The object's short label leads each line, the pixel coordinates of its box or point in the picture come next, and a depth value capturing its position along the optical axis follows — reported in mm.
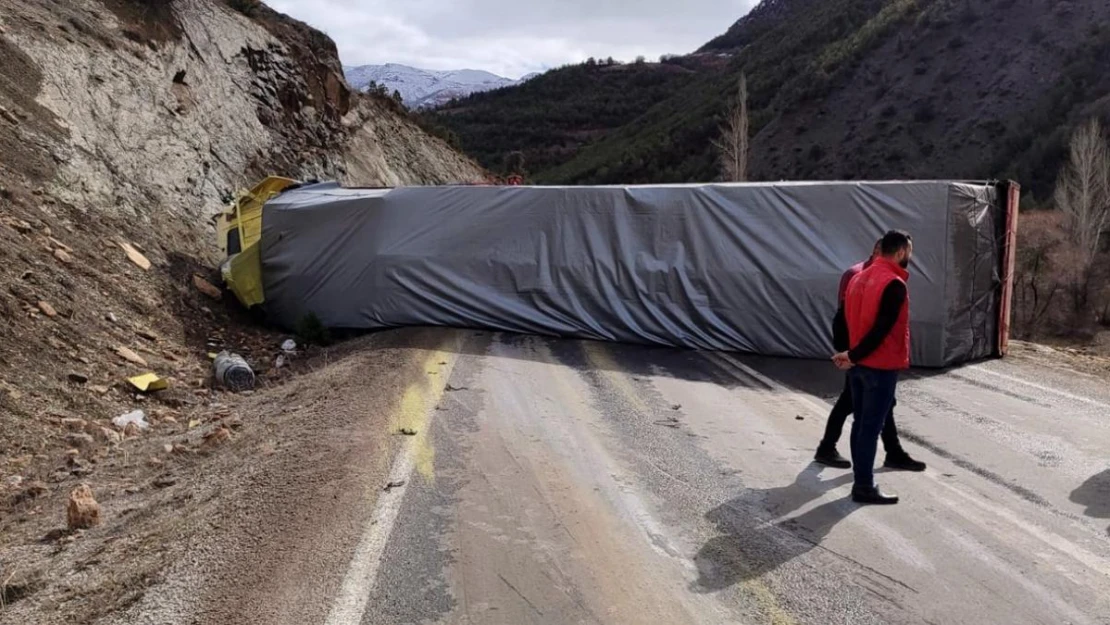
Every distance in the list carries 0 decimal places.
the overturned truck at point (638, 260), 9562
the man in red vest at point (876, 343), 4996
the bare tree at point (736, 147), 40844
